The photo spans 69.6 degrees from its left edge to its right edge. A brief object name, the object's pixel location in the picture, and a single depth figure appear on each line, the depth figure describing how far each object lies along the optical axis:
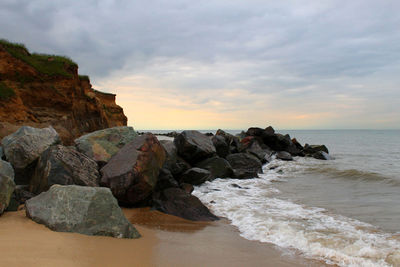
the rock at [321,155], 21.79
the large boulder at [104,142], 7.59
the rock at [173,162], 9.29
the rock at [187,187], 8.33
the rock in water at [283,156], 19.67
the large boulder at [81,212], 4.04
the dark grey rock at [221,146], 14.02
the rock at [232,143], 16.26
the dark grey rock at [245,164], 12.22
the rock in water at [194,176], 9.42
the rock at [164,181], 7.53
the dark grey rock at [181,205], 6.20
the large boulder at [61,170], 5.82
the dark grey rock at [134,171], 6.30
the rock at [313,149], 23.23
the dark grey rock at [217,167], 11.12
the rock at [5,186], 4.51
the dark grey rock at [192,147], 11.11
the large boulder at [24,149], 6.67
